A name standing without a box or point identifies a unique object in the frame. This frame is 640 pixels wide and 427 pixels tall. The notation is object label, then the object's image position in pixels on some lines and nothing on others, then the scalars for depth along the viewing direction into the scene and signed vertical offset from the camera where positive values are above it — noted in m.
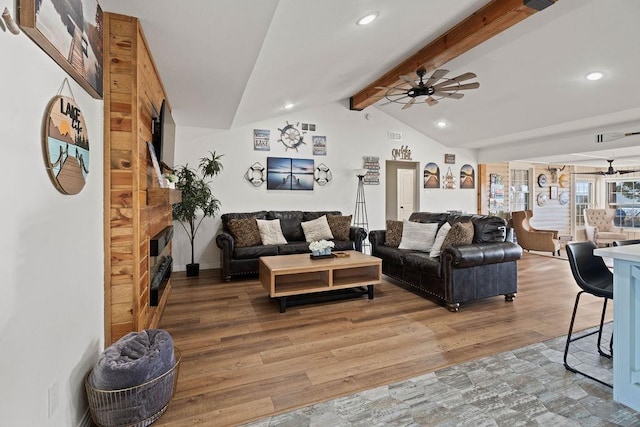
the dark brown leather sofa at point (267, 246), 4.35 -0.51
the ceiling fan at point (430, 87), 3.49 +1.50
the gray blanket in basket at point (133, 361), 1.50 -0.77
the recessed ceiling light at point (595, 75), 3.79 +1.67
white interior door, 7.29 +0.42
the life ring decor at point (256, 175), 5.44 +0.63
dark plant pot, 4.70 -0.90
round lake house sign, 1.21 +0.28
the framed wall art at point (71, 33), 1.06 +0.73
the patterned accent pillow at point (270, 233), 4.77 -0.34
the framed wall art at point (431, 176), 7.02 +0.80
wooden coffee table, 3.17 -0.73
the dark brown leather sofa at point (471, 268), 3.16 -0.61
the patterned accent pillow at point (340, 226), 5.23 -0.26
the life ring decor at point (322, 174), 5.94 +0.70
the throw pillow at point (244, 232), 4.60 -0.32
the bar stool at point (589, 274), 1.97 -0.43
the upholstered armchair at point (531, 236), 6.13 -0.51
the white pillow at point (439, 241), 3.57 -0.35
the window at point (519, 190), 8.21 +0.56
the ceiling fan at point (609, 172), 7.56 +1.05
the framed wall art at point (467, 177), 7.40 +0.82
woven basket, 1.50 -0.95
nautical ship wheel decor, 5.67 +1.36
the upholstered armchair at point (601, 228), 7.23 -0.39
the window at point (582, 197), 8.98 +0.41
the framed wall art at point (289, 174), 5.58 +0.68
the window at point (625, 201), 8.54 +0.30
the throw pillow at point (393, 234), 4.34 -0.33
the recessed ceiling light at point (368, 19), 2.64 +1.66
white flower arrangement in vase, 3.59 -0.43
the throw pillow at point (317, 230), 5.09 -0.32
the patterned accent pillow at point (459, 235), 3.39 -0.26
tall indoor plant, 4.47 +0.18
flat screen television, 2.76 +0.69
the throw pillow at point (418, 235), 3.92 -0.32
